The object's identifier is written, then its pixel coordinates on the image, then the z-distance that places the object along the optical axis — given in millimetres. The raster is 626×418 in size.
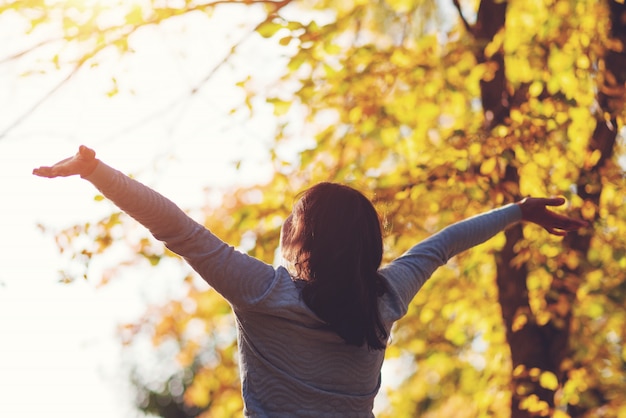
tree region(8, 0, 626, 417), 5105
